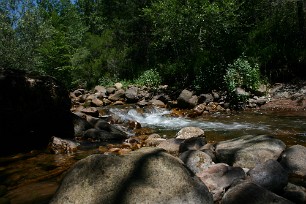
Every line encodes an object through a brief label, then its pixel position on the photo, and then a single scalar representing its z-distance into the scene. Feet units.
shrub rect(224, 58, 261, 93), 32.42
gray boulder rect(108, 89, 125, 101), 39.94
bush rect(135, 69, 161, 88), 47.92
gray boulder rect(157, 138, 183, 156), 14.71
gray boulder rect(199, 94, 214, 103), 32.69
